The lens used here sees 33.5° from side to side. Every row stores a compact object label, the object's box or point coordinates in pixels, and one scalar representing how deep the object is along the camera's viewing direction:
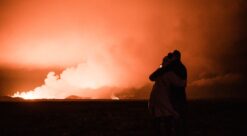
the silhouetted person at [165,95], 9.25
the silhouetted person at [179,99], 9.34
